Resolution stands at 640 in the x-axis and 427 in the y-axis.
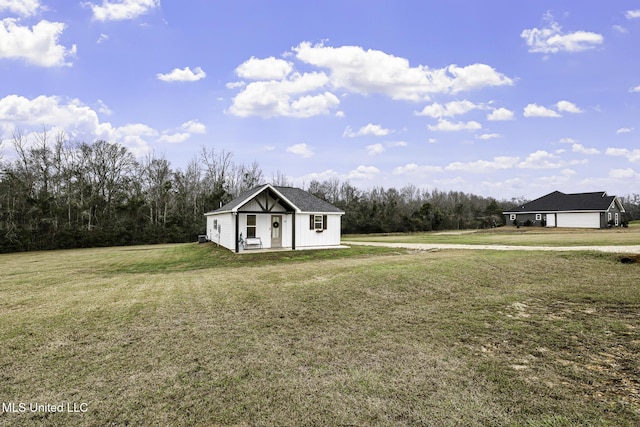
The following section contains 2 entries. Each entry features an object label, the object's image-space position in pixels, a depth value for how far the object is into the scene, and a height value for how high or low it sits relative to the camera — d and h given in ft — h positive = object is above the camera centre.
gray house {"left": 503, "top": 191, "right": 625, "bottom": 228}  138.82 +2.32
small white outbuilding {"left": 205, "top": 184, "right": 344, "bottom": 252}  68.44 -0.51
